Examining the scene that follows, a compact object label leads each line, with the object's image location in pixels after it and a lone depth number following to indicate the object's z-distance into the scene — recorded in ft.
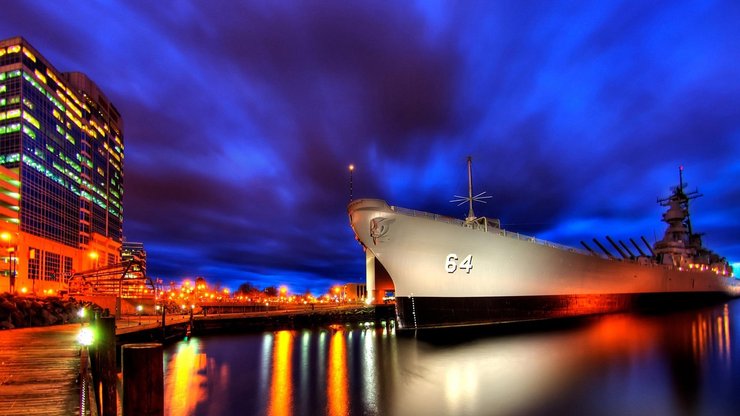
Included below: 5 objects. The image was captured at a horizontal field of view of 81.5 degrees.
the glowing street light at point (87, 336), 37.22
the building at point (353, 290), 378.30
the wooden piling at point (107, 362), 23.57
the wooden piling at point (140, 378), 12.77
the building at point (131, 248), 444.14
